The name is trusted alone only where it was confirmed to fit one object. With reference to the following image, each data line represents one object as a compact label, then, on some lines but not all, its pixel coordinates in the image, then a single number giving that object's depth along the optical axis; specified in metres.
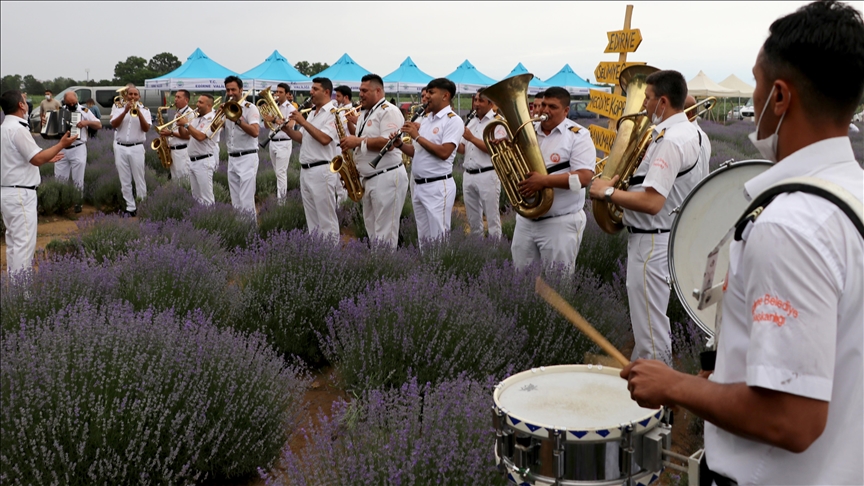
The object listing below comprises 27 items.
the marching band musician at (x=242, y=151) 10.10
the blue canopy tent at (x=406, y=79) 28.45
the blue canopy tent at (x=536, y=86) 33.84
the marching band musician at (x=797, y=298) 1.26
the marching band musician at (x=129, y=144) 12.06
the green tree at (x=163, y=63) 78.31
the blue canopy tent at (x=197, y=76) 23.91
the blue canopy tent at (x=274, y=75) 25.14
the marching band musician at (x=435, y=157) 7.47
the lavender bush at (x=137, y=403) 2.97
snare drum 1.95
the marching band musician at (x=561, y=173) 5.50
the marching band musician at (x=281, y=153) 12.72
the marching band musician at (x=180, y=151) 12.54
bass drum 2.83
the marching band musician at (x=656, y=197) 3.93
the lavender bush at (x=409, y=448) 2.61
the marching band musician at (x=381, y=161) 7.89
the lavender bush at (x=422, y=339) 4.04
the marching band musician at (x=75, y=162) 12.83
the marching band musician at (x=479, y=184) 8.80
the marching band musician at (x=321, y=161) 8.55
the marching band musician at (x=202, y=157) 10.92
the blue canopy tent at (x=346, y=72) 26.30
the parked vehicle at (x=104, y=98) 24.80
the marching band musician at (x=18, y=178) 6.97
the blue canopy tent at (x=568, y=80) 33.62
